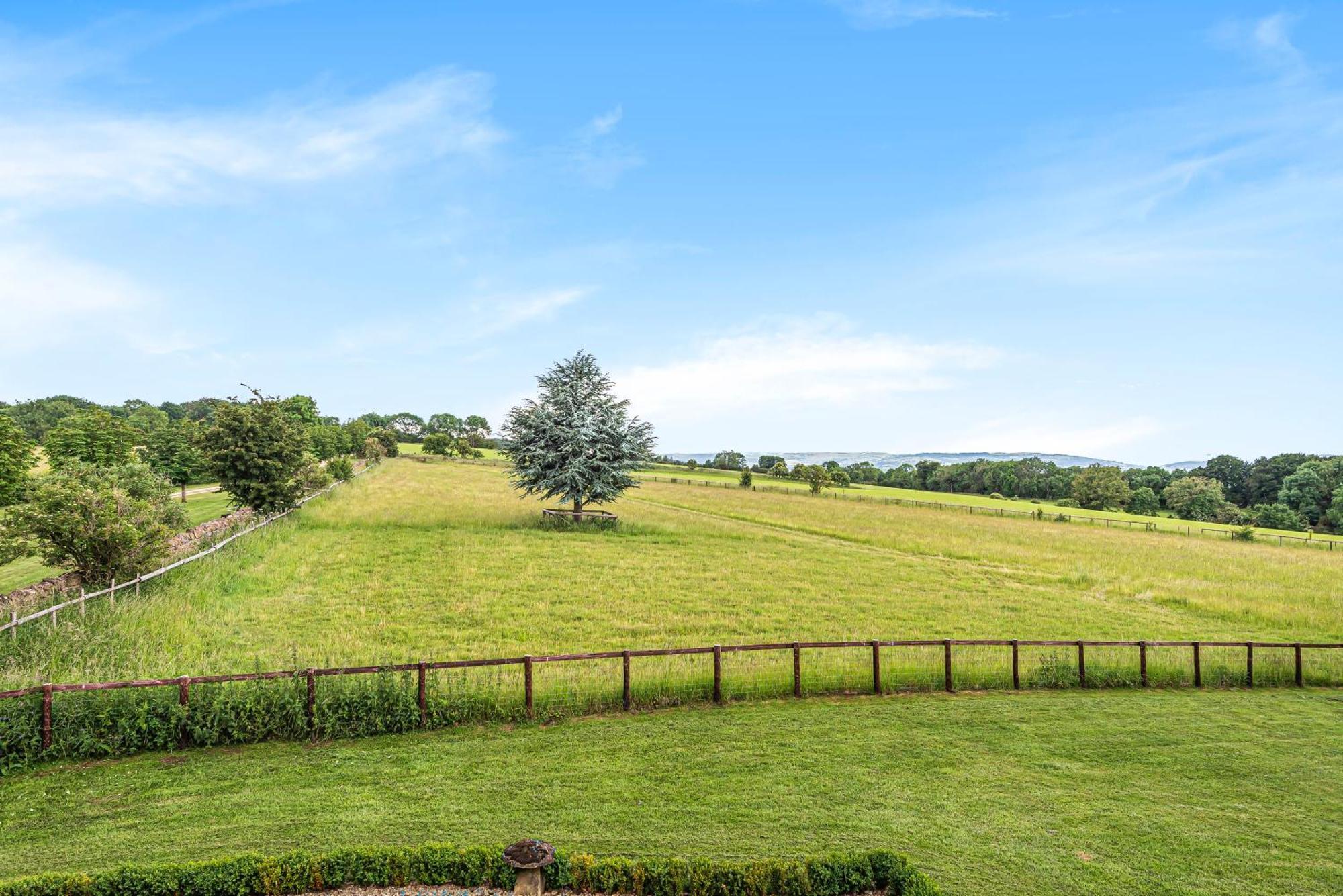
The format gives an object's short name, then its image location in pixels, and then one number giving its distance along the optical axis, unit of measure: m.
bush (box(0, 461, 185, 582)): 16.06
